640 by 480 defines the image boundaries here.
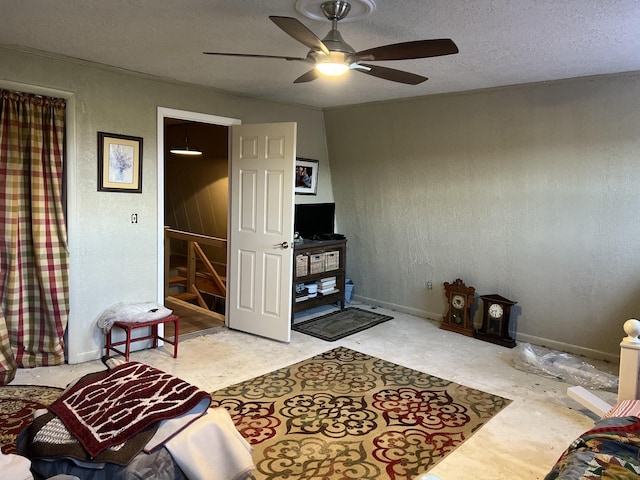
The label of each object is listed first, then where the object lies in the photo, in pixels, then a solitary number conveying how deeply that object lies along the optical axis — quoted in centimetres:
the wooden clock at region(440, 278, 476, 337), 497
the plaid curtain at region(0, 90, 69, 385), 353
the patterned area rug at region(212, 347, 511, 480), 258
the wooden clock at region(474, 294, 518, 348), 462
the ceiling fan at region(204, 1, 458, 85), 225
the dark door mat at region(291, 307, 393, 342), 487
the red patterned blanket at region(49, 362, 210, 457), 185
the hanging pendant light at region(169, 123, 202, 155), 636
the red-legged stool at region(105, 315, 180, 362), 383
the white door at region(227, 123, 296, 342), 447
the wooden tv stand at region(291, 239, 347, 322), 520
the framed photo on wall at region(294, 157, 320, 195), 566
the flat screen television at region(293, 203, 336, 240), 565
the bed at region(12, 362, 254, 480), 177
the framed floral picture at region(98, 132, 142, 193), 390
